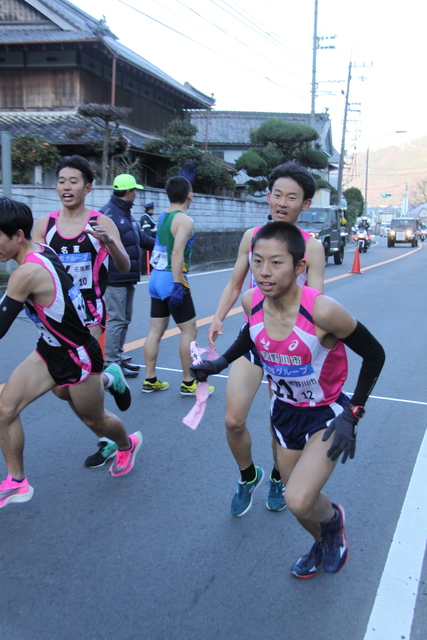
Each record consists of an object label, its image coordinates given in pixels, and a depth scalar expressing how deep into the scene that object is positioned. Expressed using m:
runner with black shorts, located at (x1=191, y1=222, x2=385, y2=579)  2.58
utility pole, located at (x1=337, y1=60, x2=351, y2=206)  39.58
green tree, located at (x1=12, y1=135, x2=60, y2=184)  17.25
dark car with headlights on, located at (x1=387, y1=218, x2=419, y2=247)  39.19
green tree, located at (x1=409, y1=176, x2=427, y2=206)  127.39
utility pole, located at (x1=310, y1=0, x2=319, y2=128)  32.88
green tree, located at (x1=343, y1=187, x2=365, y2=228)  48.06
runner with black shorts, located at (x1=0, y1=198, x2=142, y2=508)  3.06
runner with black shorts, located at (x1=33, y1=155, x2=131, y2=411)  4.00
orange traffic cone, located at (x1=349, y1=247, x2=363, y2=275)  18.01
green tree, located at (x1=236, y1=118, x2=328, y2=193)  32.25
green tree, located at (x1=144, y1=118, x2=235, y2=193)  21.70
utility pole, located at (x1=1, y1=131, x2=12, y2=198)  11.07
